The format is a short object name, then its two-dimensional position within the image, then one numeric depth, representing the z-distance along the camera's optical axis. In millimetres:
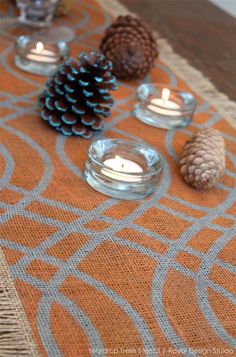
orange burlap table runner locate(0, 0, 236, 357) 430
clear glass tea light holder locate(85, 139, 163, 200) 591
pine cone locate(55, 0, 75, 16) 1076
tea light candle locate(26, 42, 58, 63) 841
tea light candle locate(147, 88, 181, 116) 767
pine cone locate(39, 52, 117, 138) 690
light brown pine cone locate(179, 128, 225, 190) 625
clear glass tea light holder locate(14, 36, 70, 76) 835
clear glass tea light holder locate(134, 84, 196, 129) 763
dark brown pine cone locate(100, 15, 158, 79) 854
